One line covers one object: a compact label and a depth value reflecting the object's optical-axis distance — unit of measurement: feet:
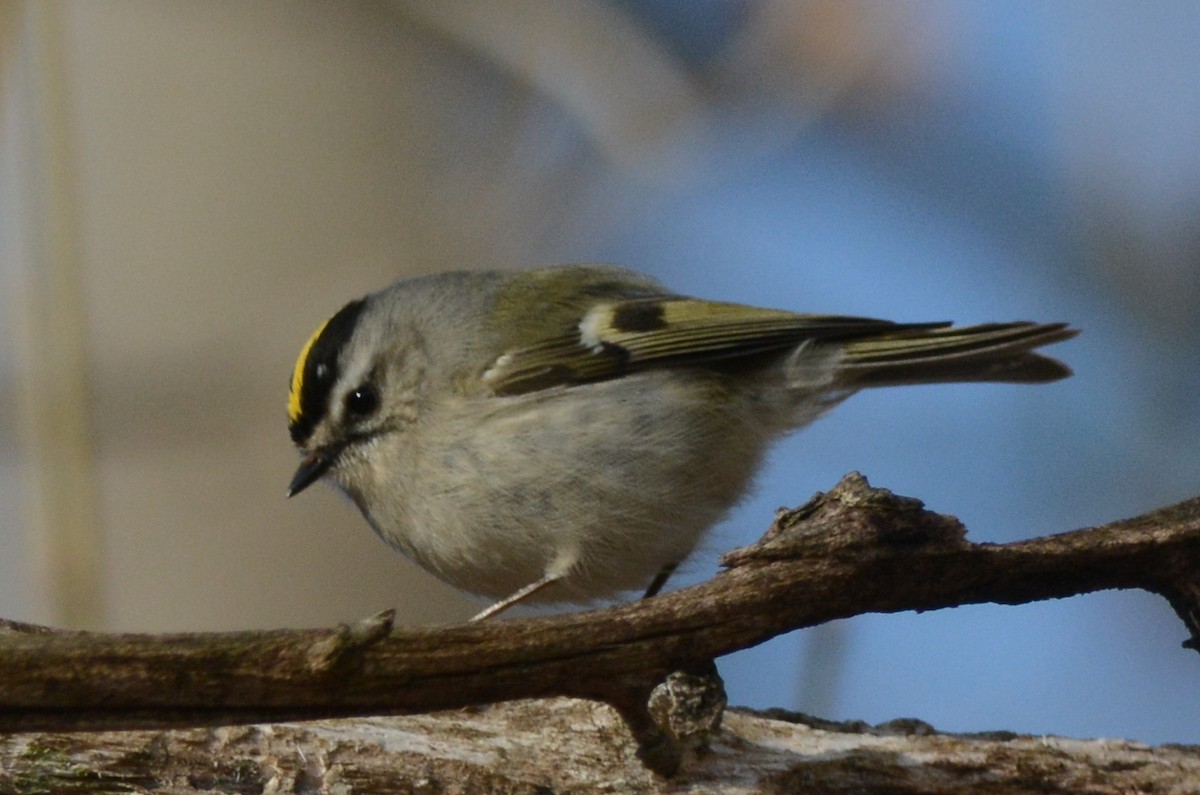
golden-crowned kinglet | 8.62
